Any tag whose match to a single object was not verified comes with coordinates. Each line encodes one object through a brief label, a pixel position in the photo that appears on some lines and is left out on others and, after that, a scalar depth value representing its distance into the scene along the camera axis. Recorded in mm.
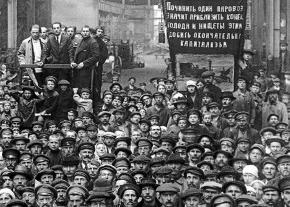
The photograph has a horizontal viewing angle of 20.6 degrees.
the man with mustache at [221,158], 11155
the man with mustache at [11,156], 11537
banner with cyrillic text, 15283
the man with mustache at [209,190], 9980
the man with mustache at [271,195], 9825
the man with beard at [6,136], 12479
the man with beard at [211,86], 13864
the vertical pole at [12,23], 27175
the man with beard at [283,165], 10667
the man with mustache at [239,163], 11077
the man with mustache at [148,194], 9902
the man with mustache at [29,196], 10024
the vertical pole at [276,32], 23052
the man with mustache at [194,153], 11337
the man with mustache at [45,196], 9775
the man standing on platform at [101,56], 15106
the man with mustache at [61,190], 10115
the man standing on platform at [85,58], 14862
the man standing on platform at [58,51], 14851
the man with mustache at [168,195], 9714
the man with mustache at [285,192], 9766
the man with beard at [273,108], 13388
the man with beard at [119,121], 13077
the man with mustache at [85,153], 11515
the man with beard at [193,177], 10363
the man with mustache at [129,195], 9786
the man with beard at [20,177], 10756
